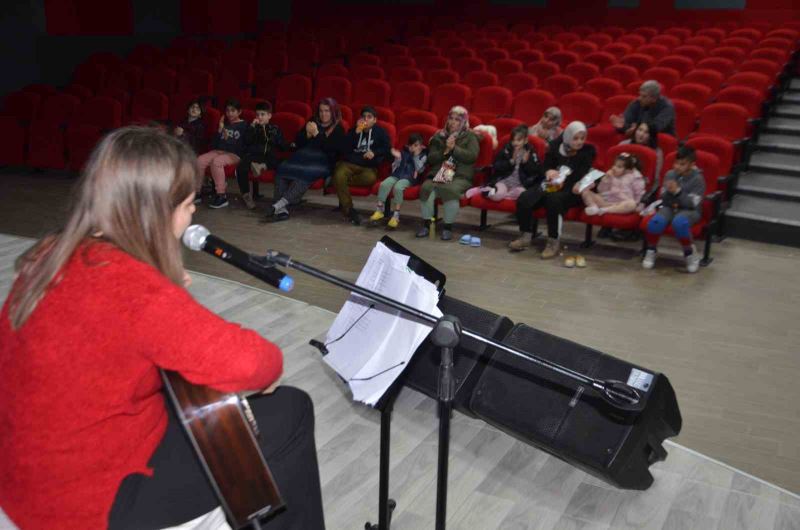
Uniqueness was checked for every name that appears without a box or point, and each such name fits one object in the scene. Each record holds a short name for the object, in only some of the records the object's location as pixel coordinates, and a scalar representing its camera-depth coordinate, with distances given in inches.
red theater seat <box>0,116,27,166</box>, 299.4
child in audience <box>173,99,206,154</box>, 271.1
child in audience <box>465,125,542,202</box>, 215.2
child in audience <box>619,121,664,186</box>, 214.5
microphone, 60.0
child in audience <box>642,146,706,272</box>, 191.6
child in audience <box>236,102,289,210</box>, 253.4
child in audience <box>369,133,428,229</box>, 230.2
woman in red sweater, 51.8
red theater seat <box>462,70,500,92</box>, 301.7
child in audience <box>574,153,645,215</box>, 203.3
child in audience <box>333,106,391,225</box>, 237.5
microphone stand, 61.9
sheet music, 83.0
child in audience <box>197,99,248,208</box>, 254.8
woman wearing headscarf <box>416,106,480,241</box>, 219.5
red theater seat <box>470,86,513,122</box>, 281.3
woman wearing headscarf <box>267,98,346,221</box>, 241.9
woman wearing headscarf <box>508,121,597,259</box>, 206.1
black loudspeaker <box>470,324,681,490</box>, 89.7
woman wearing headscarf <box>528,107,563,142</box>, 229.5
